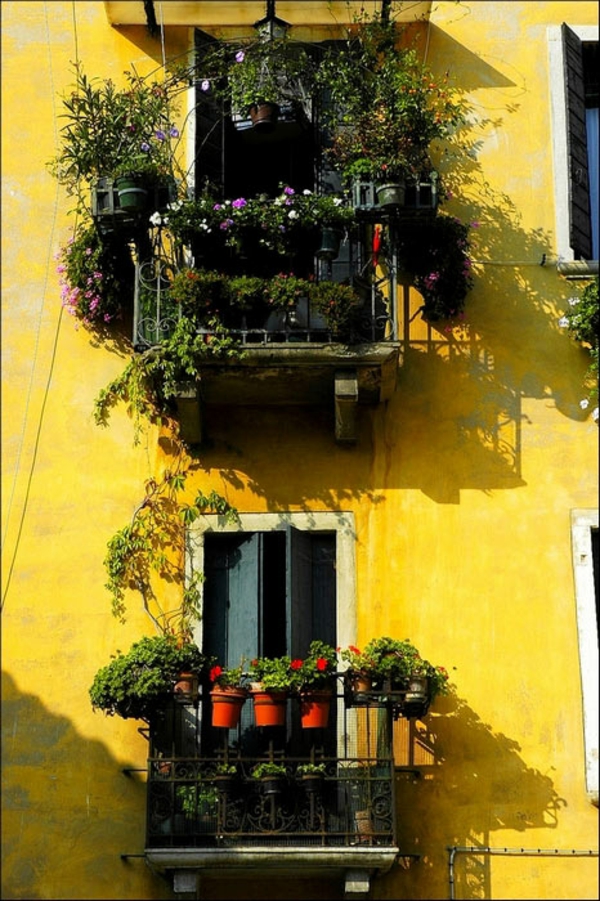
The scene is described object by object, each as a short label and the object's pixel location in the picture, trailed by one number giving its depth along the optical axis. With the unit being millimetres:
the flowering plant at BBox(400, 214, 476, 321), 12164
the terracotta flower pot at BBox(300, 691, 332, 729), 10859
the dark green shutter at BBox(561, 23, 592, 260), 12680
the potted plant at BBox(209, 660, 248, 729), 10844
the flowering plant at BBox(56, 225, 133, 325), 12219
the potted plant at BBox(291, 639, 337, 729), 10820
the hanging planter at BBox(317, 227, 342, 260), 11758
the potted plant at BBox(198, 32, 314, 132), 12383
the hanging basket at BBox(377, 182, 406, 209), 11695
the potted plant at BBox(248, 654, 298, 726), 10789
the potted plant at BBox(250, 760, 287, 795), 10688
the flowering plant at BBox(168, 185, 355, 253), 11727
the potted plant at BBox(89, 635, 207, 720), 10758
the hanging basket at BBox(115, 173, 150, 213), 11656
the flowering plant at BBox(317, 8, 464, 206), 11914
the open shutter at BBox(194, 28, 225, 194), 12648
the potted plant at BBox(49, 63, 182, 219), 11797
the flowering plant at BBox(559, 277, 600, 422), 12086
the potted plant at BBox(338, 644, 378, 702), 10914
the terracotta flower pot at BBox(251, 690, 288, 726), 10828
